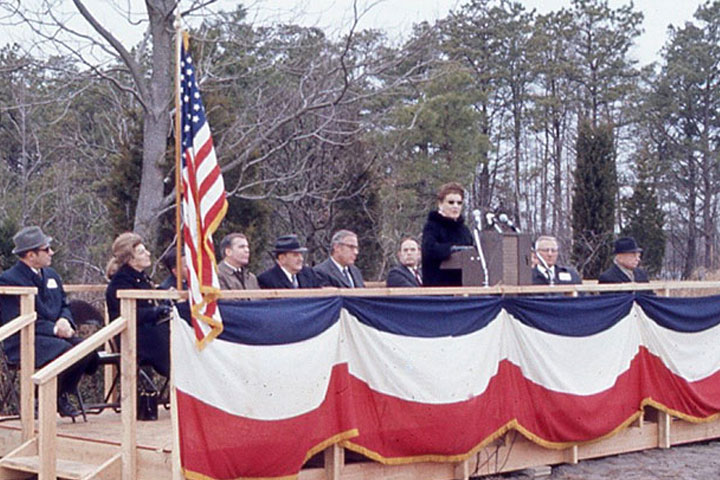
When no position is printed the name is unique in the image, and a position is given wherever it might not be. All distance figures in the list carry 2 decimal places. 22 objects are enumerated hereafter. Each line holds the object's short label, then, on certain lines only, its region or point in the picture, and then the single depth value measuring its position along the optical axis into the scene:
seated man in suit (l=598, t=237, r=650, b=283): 22.30
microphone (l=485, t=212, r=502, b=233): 18.87
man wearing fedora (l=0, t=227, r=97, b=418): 18.16
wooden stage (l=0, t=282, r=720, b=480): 15.00
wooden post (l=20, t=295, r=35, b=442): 17.08
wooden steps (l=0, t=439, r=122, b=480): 15.13
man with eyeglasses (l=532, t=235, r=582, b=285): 21.58
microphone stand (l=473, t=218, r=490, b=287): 18.09
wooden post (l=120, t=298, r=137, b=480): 14.93
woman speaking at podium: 18.62
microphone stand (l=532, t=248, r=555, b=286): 21.56
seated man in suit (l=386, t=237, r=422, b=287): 20.75
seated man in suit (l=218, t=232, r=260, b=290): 18.17
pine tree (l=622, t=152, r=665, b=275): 73.06
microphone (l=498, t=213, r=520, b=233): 19.02
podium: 18.25
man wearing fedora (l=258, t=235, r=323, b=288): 18.95
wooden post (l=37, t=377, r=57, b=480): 15.30
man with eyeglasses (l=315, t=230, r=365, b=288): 19.92
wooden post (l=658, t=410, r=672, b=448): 21.04
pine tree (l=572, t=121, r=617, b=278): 55.59
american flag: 13.73
